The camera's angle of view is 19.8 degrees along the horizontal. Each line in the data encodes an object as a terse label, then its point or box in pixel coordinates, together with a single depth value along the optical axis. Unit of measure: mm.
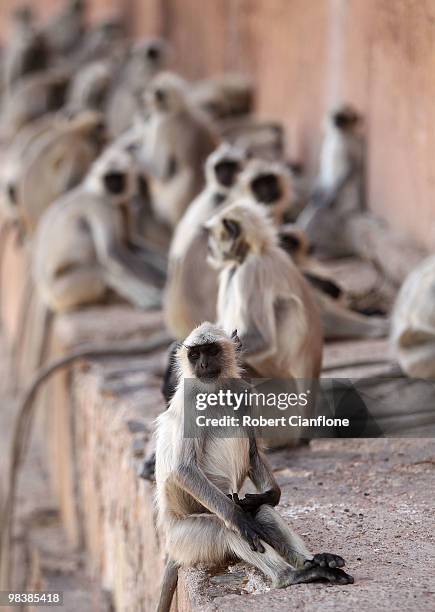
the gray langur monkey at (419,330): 4473
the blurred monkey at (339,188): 8008
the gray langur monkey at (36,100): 13602
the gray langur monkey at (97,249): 7492
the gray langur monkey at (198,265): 5727
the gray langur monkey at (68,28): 17625
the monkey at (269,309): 4074
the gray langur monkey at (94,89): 12008
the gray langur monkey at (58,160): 9234
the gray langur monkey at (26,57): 15727
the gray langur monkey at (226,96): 11047
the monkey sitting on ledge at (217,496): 2842
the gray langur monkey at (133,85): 11672
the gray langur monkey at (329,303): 5703
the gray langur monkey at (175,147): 8086
